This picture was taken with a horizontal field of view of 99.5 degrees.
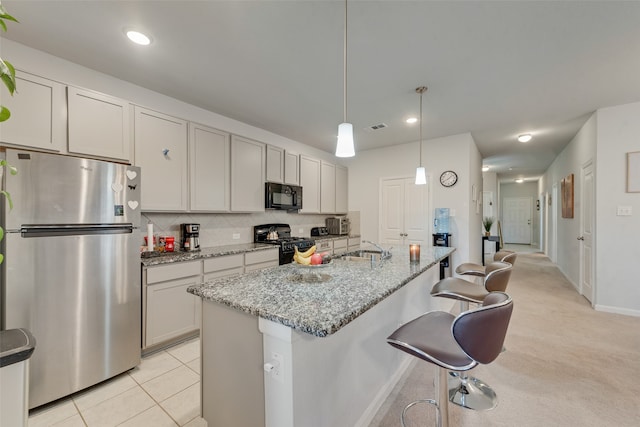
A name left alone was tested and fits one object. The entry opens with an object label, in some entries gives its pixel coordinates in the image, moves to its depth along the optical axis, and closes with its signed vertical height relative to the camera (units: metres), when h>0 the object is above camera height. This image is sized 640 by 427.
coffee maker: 3.01 -0.27
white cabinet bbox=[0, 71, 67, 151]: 1.96 +0.75
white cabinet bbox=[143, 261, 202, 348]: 2.39 -0.84
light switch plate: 3.28 +0.01
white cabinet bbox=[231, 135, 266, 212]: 3.45 +0.52
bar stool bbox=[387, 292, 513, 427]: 1.15 -0.62
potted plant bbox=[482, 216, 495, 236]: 8.02 -0.35
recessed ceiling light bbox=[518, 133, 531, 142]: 4.51 +1.28
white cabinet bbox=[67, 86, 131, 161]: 2.23 +0.77
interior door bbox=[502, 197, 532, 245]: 10.52 -0.30
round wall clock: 4.49 +0.57
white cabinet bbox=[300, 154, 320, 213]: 4.56 +0.51
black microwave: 3.85 +0.25
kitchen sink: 2.38 -0.41
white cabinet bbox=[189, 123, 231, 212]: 3.02 +0.52
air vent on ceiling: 3.90 +1.27
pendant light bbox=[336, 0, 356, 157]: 1.89 +0.50
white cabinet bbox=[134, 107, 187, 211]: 2.62 +0.55
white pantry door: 4.80 +0.01
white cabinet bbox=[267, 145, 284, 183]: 3.93 +0.73
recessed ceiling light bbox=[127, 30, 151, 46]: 1.98 +1.31
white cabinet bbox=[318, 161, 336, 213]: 4.98 +0.48
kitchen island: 1.11 -0.66
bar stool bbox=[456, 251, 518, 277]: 2.38 -0.54
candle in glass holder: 2.19 -0.34
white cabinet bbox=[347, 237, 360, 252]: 5.14 -0.58
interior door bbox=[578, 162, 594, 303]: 3.73 -0.31
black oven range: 3.65 -0.39
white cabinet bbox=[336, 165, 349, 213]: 5.39 +0.48
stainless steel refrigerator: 1.72 -0.38
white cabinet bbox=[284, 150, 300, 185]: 4.22 +0.72
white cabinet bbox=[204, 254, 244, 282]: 2.80 -0.58
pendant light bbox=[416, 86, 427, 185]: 3.09 +0.42
